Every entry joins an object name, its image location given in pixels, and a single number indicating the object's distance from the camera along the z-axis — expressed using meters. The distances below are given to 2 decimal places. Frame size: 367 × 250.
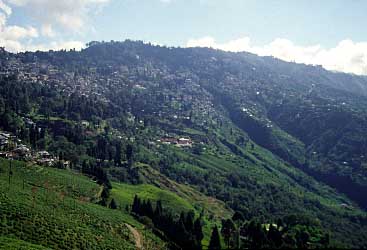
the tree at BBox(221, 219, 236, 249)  100.24
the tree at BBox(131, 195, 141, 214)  127.66
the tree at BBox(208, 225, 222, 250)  95.28
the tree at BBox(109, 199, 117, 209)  125.06
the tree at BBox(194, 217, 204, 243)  111.34
